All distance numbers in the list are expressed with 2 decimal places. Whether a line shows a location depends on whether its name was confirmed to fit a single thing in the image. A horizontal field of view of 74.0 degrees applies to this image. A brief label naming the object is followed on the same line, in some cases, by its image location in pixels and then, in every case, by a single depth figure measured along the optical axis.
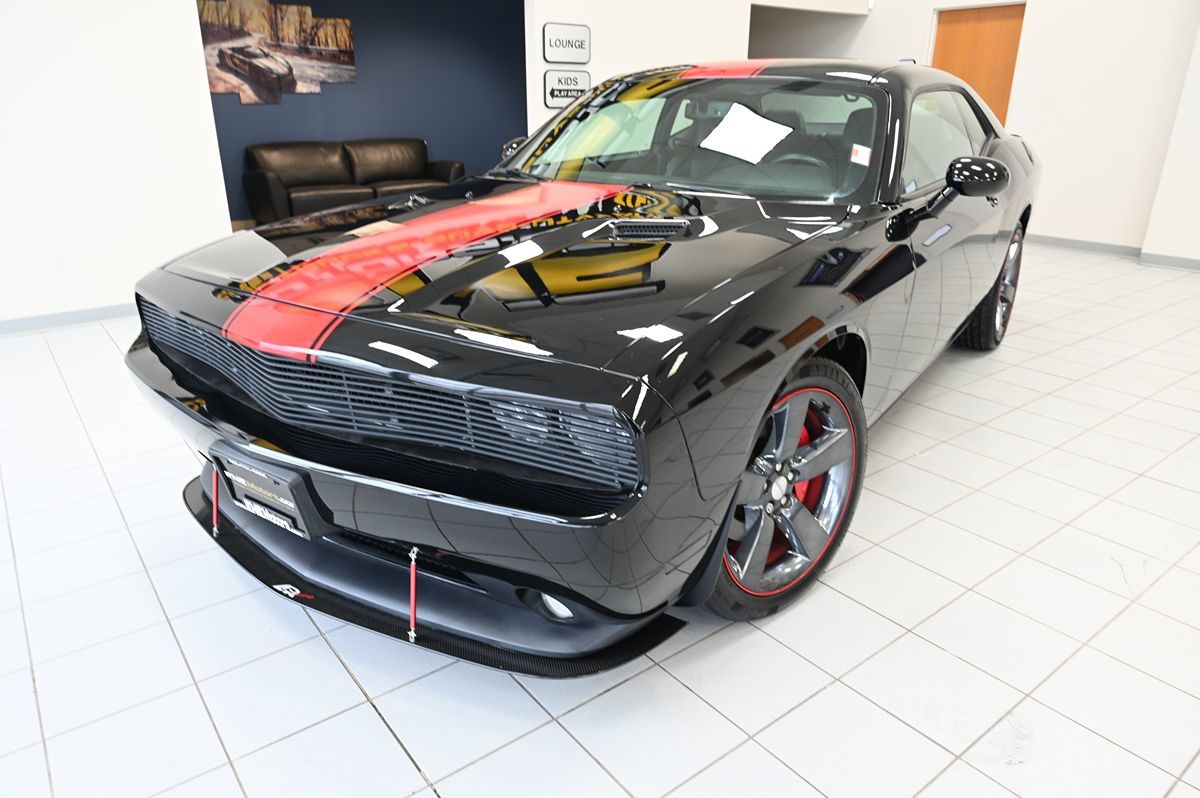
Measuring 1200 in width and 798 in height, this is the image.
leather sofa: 7.42
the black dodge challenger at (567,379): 1.25
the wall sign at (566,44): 5.99
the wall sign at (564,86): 6.14
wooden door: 7.29
